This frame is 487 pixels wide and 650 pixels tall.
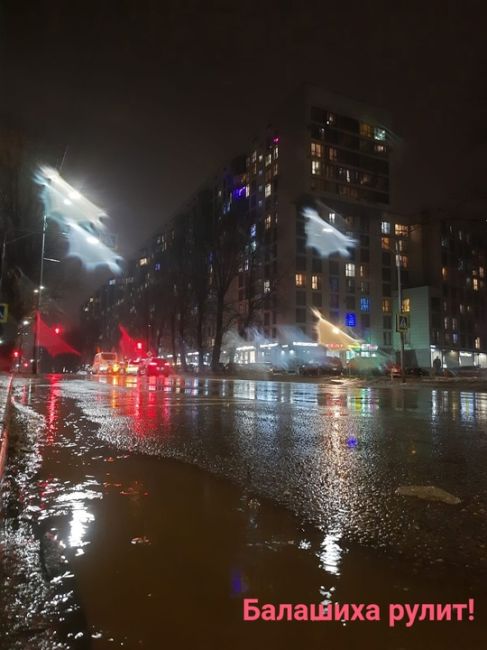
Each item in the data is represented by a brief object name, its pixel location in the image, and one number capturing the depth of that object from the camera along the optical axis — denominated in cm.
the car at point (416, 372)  5153
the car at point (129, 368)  5202
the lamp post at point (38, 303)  3315
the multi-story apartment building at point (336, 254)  8069
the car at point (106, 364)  5193
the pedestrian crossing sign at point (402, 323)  2938
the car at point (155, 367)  4678
